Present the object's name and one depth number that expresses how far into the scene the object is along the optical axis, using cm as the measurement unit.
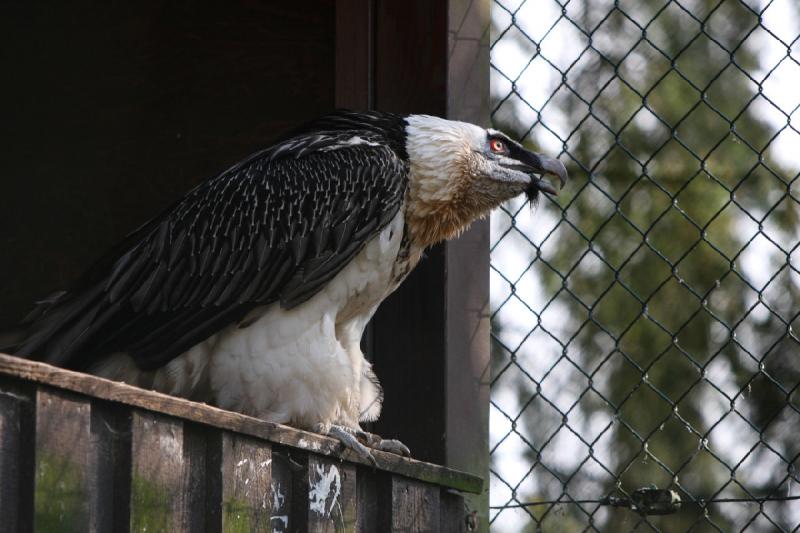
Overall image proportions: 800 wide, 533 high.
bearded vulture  850
